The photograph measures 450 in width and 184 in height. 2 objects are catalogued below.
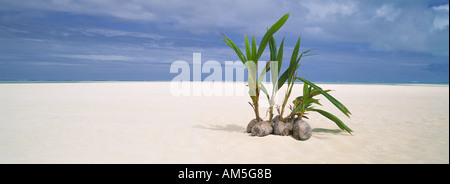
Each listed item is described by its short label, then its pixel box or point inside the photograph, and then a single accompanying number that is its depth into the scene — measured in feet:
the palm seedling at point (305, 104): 10.70
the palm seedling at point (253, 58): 10.08
